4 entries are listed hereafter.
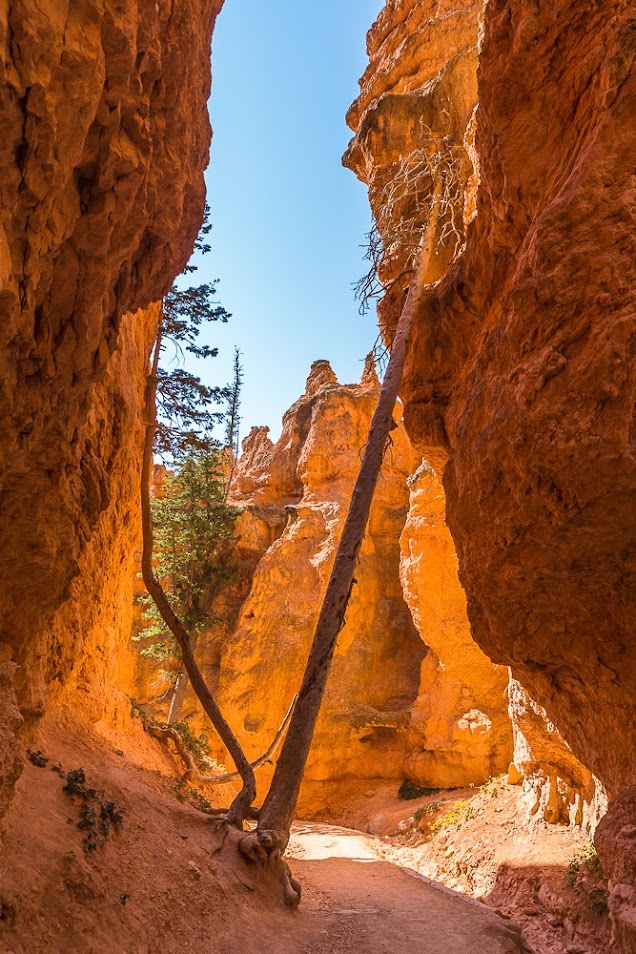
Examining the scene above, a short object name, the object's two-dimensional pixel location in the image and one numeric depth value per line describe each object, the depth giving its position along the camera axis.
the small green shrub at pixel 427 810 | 13.48
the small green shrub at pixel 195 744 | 11.77
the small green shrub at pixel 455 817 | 11.59
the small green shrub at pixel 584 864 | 6.77
